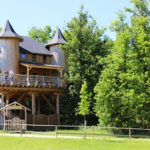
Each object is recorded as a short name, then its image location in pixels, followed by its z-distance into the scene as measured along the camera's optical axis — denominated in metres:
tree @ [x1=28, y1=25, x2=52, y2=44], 58.83
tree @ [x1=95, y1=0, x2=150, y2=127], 26.89
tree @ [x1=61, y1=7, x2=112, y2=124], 33.50
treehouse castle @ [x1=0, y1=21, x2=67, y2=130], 30.92
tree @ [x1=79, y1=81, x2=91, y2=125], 28.64
